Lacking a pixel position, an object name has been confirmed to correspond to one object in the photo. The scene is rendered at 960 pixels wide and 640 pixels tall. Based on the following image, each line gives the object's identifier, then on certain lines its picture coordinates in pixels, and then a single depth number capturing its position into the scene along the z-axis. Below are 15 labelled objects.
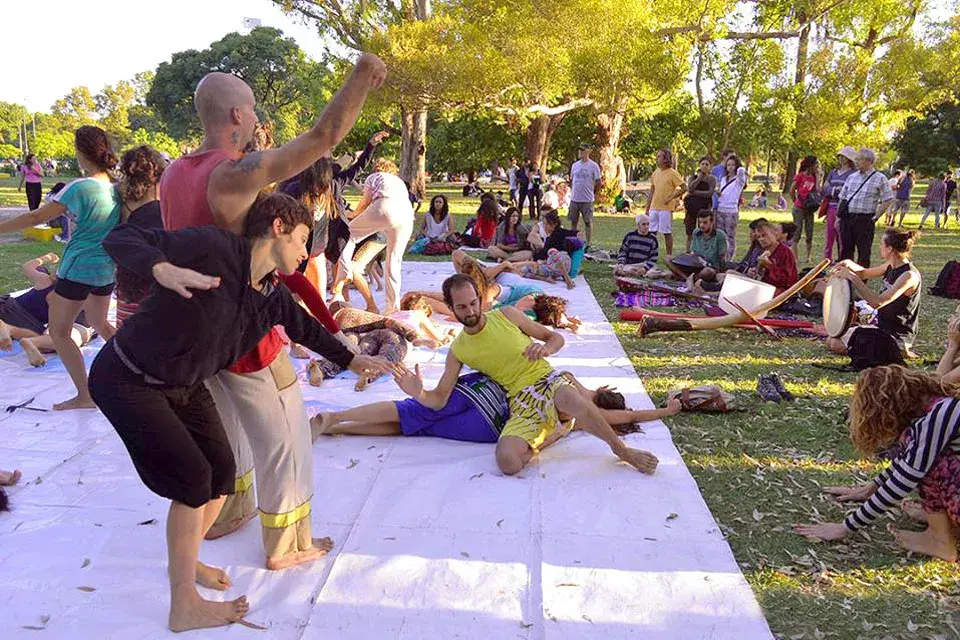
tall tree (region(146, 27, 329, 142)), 44.34
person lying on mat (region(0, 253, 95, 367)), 5.65
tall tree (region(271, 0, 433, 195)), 21.03
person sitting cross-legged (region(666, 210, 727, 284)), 9.04
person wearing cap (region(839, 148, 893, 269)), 9.01
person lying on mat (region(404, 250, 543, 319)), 6.27
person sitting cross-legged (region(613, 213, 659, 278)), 10.13
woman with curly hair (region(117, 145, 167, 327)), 4.05
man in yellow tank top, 3.70
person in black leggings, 2.17
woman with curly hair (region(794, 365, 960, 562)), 2.79
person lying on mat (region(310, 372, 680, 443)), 4.08
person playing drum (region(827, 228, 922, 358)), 5.61
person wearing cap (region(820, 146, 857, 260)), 10.32
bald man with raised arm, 2.20
